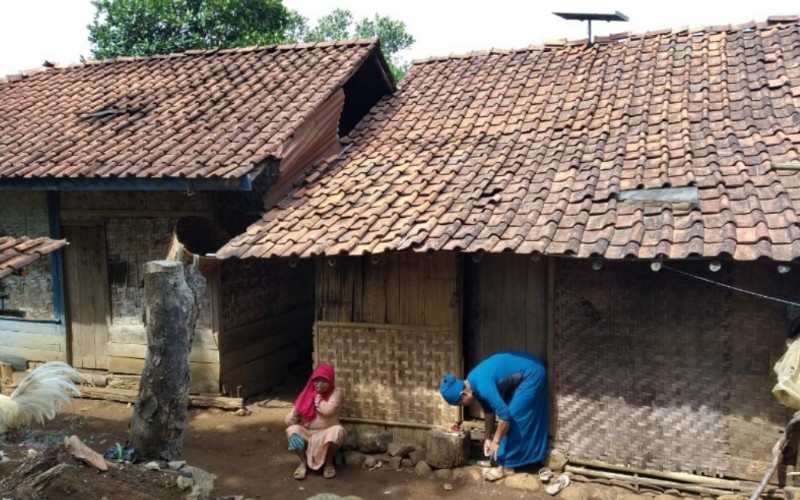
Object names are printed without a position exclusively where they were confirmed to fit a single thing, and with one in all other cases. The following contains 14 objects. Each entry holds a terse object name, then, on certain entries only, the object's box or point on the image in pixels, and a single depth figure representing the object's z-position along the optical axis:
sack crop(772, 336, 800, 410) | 4.82
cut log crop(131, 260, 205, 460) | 5.42
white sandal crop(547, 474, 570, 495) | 5.89
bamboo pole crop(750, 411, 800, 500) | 4.86
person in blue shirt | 6.09
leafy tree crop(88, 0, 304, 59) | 15.95
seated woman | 6.46
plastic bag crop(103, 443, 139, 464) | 5.32
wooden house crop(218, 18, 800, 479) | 5.52
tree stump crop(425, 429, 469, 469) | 6.32
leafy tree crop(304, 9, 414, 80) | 30.47
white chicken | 5.20
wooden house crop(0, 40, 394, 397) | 7.92
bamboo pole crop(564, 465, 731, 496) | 5.65
